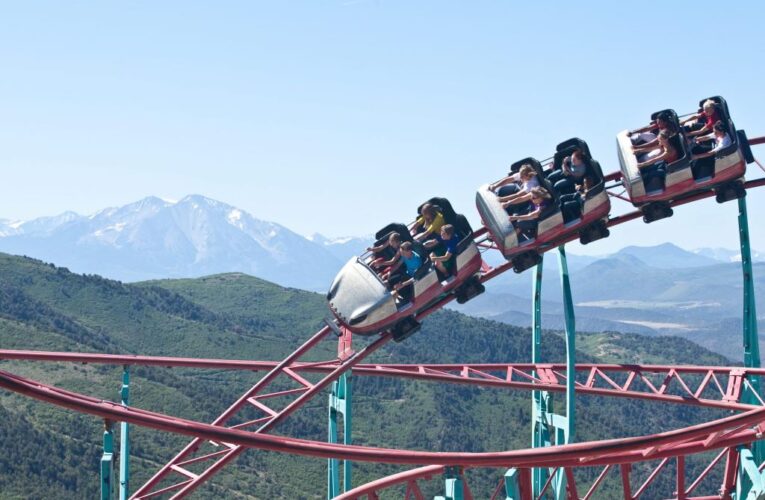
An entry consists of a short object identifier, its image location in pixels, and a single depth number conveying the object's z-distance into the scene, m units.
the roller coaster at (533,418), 14.77
